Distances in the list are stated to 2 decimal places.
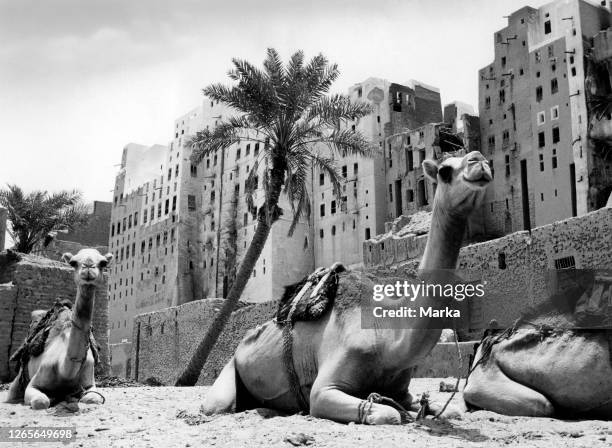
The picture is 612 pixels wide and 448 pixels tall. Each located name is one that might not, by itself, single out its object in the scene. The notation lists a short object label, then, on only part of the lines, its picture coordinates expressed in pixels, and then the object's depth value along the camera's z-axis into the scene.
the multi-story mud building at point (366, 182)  66.94
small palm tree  30.78
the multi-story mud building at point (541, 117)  54.44
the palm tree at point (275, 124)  22.11
